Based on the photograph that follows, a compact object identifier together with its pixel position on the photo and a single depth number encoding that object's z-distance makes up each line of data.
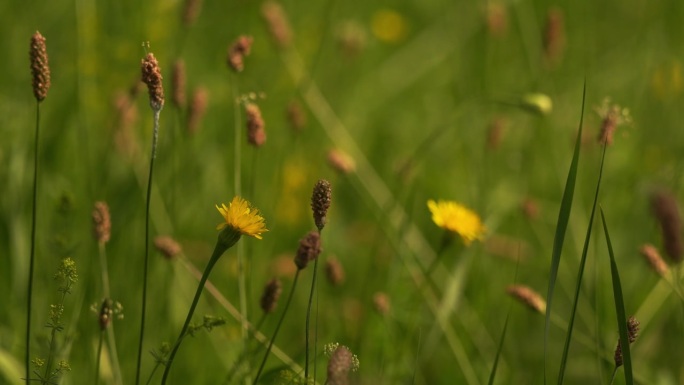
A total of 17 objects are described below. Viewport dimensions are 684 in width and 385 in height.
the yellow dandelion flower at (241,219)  1.75
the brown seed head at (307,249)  1.75
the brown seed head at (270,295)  1.79
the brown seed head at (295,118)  2.06
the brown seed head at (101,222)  1.83
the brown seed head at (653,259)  1.84
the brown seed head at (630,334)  1.75
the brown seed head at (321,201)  1.73
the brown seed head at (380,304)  1.93
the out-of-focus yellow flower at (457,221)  1.91
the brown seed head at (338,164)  2.01
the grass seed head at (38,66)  1.74
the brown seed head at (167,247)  1.87
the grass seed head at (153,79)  1.72
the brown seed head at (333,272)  1.91
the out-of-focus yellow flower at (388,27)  3.56
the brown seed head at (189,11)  1.98
